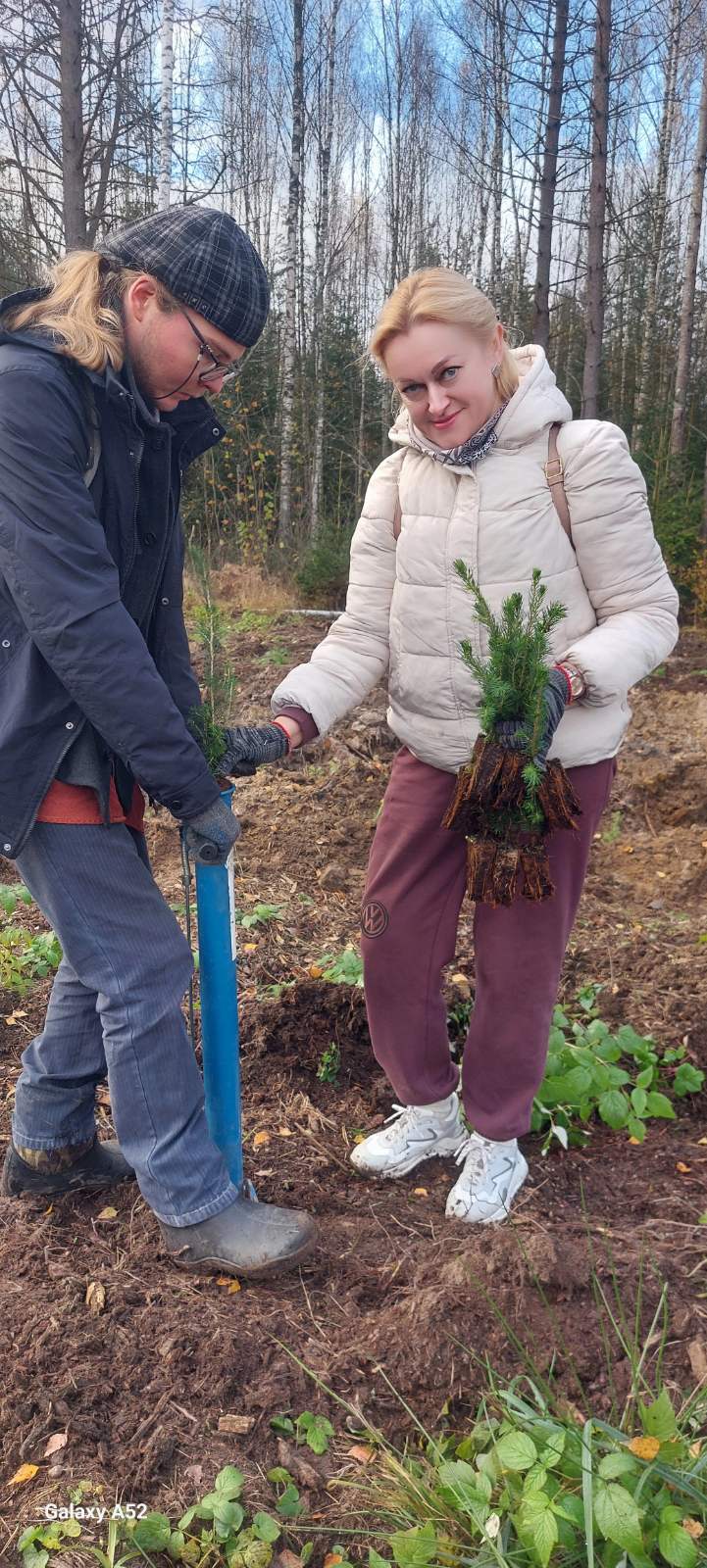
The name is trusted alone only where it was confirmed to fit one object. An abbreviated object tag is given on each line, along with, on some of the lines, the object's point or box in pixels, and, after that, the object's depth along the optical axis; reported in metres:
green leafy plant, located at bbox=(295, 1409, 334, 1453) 2.04
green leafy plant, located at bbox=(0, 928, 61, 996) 4.02
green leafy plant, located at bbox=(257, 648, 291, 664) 8.75
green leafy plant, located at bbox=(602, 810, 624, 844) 6.16
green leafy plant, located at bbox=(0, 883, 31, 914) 4.60
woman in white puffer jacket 2.34
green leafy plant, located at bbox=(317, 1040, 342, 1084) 3.41
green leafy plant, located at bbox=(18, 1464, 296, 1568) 1.82
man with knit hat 2.00
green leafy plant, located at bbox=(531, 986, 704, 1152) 3.07
